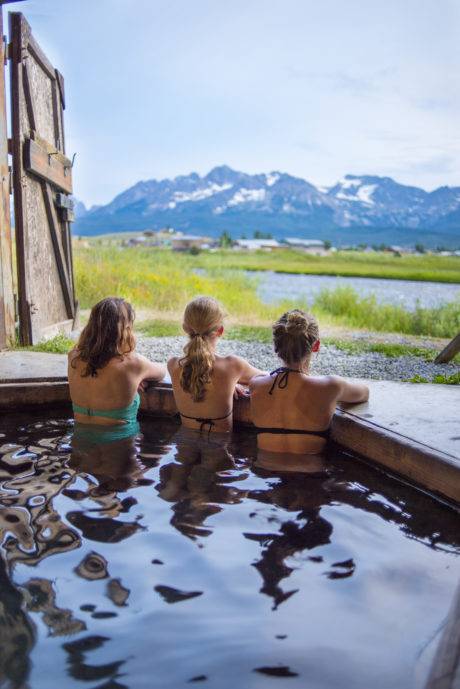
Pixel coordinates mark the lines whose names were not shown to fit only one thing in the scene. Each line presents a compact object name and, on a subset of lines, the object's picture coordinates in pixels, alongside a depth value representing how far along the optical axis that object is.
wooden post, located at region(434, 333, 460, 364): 6.89
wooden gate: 6.64
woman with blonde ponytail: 3.90
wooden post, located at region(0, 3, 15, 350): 6.43
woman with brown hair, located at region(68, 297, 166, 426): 4.02
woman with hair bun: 3.68
